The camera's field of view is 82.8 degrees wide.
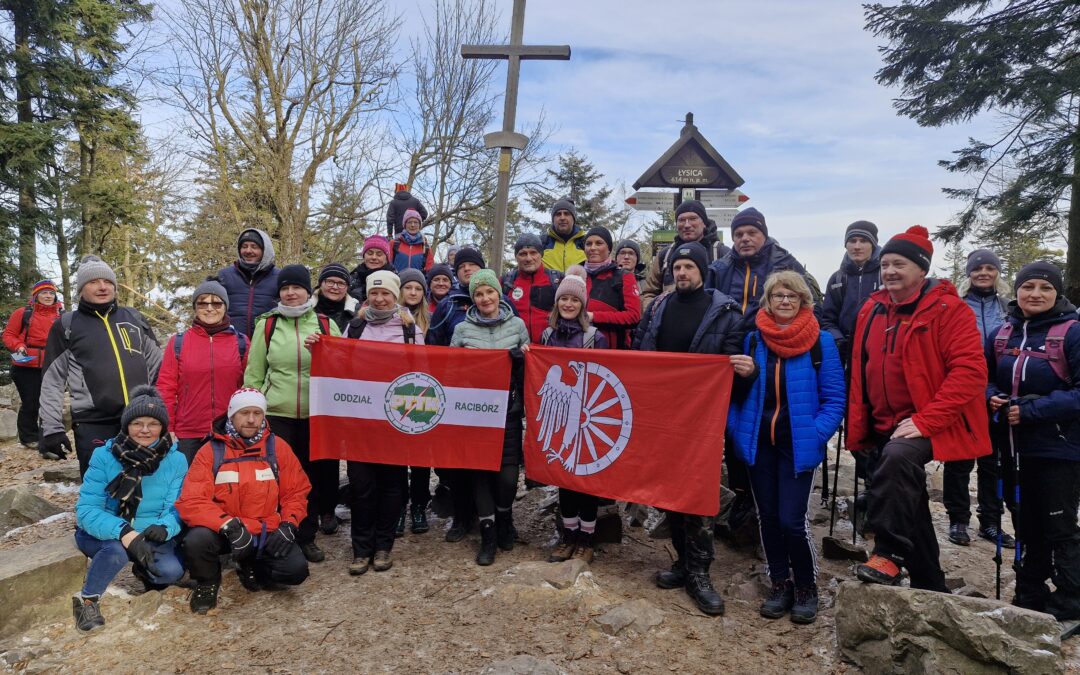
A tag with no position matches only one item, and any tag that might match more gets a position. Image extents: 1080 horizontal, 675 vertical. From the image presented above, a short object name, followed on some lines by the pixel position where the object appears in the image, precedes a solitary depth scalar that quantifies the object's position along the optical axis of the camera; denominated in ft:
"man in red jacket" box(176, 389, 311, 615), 13.74
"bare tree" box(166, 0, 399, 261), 49.44
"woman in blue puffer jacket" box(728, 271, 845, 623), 12.81
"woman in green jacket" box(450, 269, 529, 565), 16.35
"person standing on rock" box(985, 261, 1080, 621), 12.70
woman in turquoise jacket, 13.21
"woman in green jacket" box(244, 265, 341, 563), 15.81
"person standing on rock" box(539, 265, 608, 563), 16.06
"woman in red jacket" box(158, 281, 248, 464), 15.65
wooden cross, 27.32
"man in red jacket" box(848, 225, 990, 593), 11.48
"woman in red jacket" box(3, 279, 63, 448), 28.94
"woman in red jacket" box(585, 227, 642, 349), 18.04
